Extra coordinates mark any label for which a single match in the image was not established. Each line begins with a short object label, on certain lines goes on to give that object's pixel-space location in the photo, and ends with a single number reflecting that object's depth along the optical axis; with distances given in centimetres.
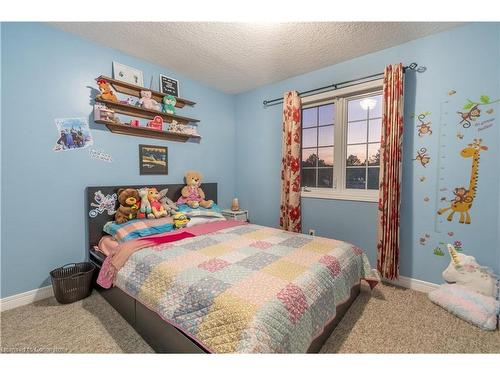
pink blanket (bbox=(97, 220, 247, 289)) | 185
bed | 111
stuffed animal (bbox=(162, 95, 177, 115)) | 294
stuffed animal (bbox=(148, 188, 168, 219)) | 260
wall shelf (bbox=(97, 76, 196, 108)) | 249
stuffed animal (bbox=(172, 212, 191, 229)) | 250
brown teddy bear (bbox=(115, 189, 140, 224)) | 245
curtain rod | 237
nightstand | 366
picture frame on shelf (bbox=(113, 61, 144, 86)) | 256
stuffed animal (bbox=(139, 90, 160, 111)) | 271
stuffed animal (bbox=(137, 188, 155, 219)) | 255
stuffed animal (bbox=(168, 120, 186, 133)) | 305
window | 277
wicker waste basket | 206
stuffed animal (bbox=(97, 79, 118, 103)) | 238
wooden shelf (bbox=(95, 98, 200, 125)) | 251
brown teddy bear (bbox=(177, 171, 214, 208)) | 311
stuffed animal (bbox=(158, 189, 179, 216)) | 280
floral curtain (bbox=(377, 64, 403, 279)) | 237
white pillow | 176
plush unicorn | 195
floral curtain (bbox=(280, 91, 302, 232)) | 312
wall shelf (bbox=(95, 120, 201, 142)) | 253
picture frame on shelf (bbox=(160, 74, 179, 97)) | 296
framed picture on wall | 286
